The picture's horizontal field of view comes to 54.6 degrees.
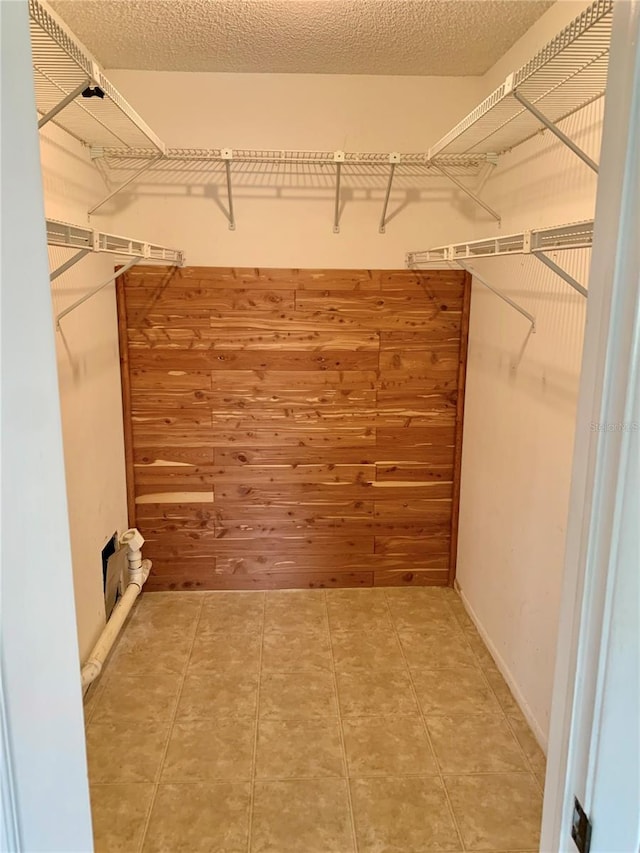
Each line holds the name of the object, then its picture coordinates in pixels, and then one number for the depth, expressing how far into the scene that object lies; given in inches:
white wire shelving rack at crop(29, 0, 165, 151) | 56.6
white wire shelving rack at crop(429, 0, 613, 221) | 55.4
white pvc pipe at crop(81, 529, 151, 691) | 92.9
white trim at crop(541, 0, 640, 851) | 26.5
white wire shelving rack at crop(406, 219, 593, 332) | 56.1
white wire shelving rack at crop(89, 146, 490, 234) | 106.0
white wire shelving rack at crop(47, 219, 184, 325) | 60.5
